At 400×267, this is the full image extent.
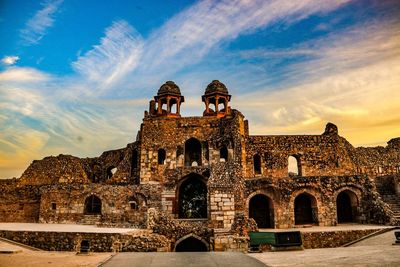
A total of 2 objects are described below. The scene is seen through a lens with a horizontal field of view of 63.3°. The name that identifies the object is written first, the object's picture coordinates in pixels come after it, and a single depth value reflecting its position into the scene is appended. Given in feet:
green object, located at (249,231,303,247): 38.81
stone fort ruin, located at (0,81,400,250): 52.65
